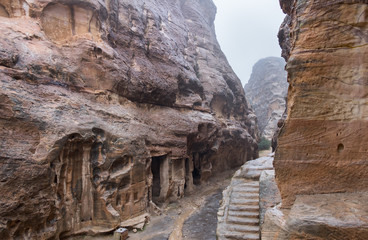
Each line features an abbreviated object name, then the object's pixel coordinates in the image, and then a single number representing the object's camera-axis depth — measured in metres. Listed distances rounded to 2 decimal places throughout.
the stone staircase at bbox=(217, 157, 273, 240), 8.98
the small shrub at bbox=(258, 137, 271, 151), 37.03
